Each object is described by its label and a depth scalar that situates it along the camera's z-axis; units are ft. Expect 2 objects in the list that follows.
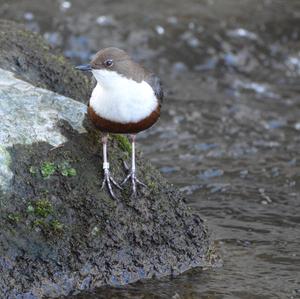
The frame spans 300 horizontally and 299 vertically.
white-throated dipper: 26.16
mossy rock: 25.04
